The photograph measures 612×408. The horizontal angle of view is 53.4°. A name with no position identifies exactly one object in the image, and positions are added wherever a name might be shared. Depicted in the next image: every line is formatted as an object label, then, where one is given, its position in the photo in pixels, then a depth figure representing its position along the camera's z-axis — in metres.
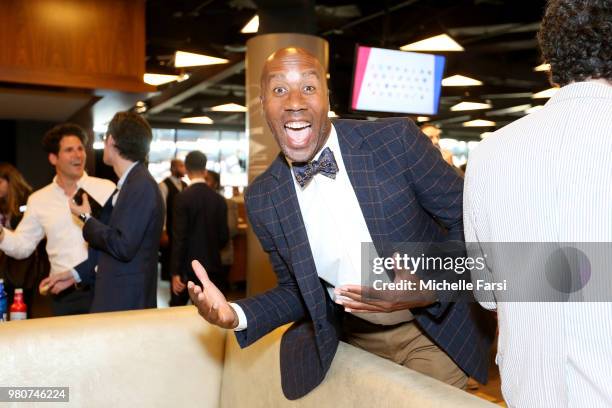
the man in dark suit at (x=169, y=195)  6.33
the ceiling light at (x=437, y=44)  5.99
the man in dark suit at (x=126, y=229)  2.85
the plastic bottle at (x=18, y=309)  2.64
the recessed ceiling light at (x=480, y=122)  17.86
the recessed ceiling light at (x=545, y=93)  11.39
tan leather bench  2.06
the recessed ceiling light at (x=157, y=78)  8.38
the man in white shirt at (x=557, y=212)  1.01
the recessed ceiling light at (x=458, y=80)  8.39
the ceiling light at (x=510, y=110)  16.97
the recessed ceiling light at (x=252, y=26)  6.06
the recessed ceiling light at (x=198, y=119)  16.28
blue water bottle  2.60
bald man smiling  1.74
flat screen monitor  5.00
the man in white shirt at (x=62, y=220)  3.23
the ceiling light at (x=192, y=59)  6.51
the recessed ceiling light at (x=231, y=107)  13.20
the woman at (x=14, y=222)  3.68
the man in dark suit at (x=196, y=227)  5.15
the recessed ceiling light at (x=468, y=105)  12.43
